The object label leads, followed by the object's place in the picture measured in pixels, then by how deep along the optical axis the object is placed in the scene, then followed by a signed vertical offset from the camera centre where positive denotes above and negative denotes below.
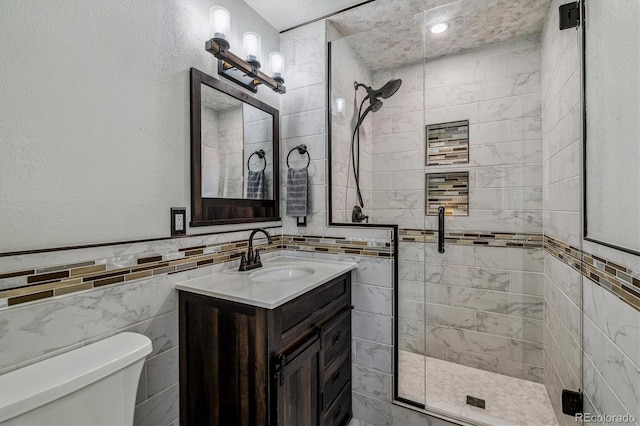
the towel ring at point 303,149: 1.91 +0.42
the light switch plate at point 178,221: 1.28 -0.05
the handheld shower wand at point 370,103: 2.08 +0.80
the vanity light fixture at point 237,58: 1.37 +0.80
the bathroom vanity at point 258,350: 1.08 -0.59
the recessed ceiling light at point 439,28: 1.86 +1.22
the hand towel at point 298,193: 1.88 +0.12
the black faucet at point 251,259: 1.56 -0.28
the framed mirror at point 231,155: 1.39 +0.32
